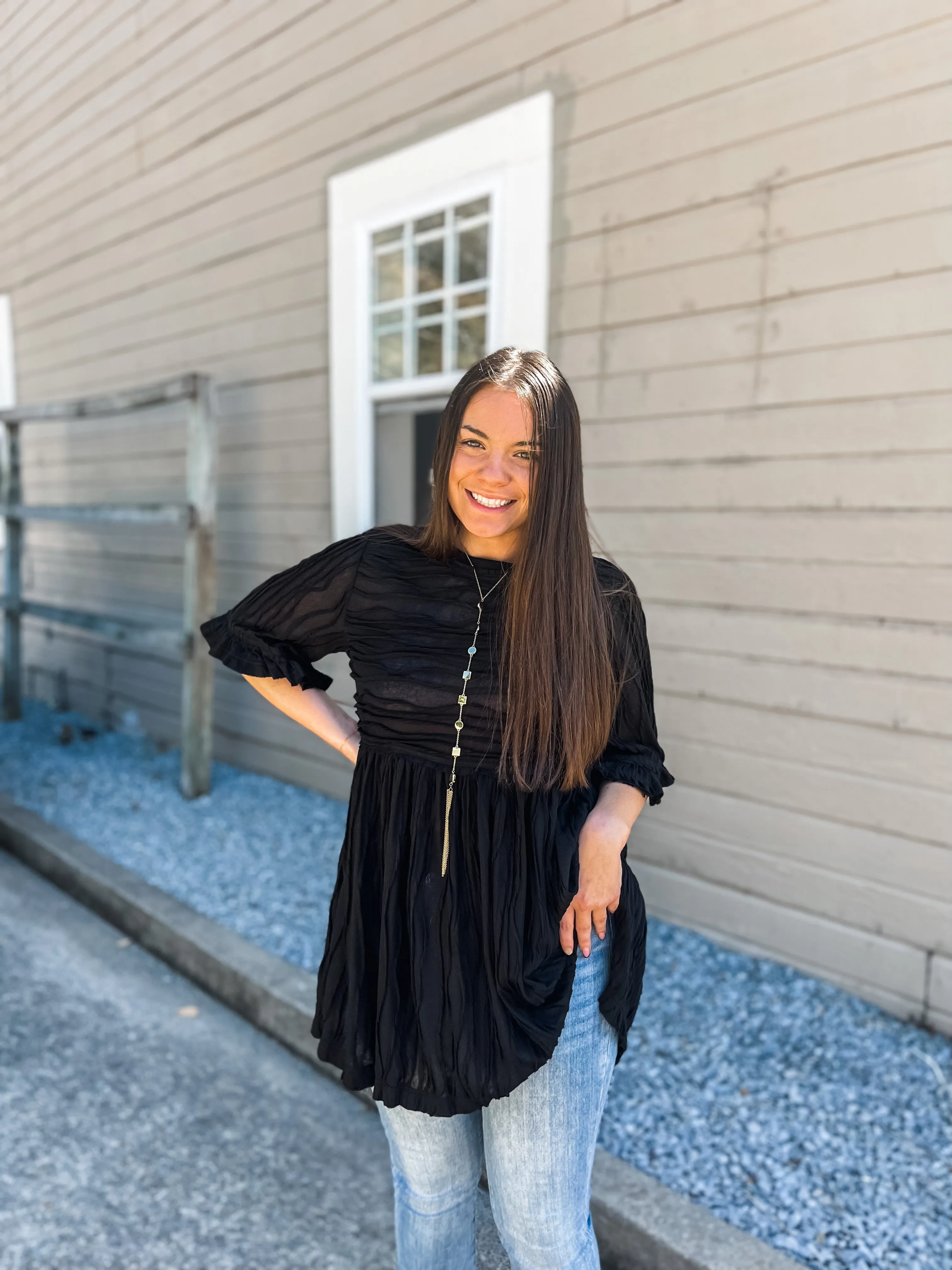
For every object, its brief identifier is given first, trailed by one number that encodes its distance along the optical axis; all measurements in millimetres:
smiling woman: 1304
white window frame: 3422
